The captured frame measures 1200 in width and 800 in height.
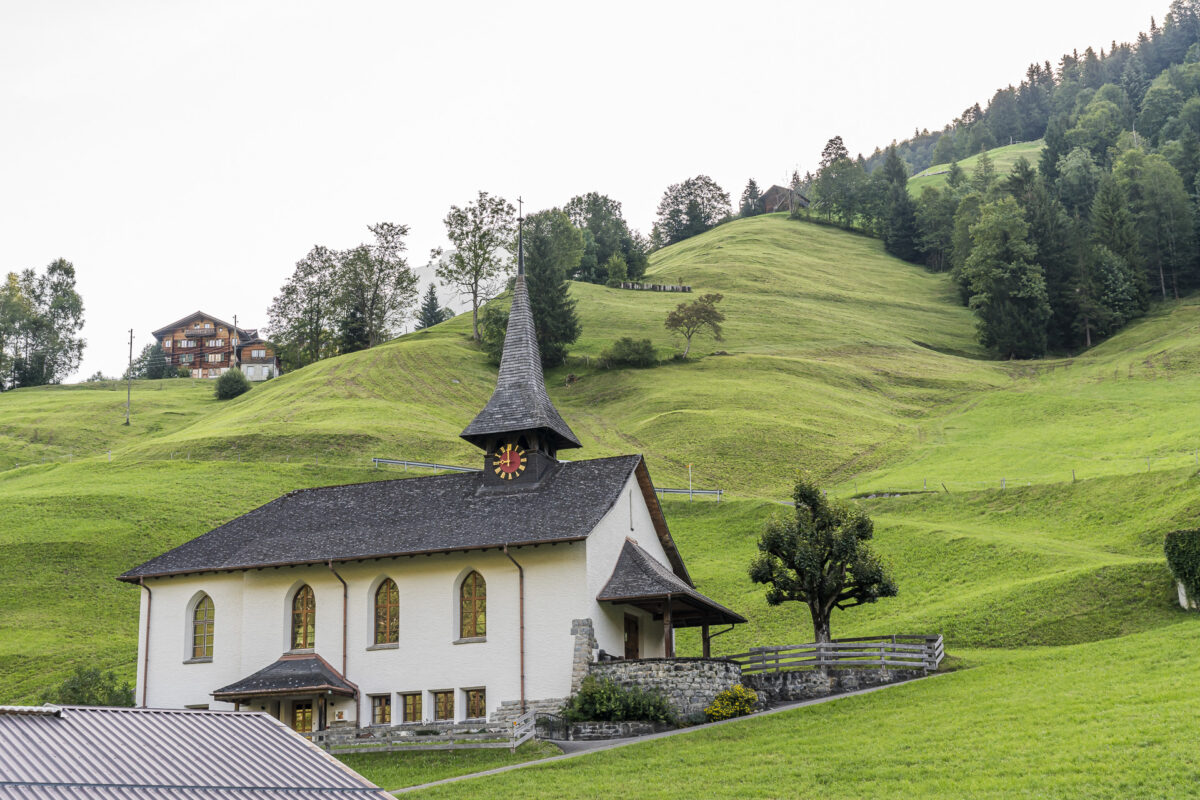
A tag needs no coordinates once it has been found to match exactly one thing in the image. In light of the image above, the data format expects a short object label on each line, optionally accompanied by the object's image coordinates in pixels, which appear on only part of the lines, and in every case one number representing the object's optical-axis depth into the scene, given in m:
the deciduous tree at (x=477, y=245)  117.12
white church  35.19
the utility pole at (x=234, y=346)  150.51
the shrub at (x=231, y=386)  114.00
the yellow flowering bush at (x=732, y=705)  32.56
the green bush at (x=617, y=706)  32.38
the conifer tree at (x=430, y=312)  155.50
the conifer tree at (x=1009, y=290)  108.38
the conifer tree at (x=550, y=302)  106.00
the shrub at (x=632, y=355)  103.00
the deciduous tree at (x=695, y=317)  105.69
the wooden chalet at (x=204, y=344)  158.62
